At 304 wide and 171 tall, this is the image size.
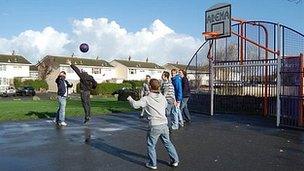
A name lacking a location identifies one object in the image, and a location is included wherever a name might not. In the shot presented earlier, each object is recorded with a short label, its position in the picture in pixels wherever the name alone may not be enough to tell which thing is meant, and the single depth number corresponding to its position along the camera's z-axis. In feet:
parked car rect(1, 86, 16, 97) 184.39
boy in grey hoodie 24.35
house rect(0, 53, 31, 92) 252.83
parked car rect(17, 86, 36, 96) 187.11
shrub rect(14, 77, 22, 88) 232.28
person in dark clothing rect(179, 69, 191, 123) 46.14
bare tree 270.46
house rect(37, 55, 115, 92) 267.59
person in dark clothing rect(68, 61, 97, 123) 44.70
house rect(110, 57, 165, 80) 307.37
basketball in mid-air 46.85
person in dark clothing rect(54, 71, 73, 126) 44.84
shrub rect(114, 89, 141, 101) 111.49
